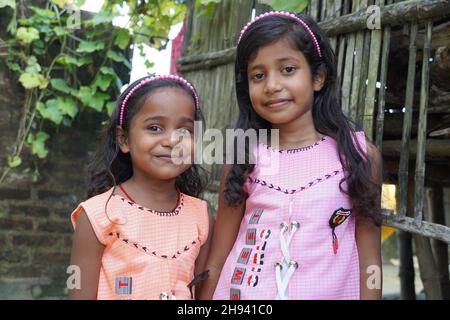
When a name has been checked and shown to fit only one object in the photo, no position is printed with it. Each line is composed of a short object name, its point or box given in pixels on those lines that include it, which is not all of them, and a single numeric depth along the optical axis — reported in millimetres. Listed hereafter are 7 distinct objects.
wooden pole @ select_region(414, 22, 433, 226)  2086
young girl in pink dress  1832
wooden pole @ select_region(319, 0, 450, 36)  2031
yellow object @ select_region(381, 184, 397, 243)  2518
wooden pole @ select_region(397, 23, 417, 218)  2164
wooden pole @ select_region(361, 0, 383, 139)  2287
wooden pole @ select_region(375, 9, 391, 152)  2217
